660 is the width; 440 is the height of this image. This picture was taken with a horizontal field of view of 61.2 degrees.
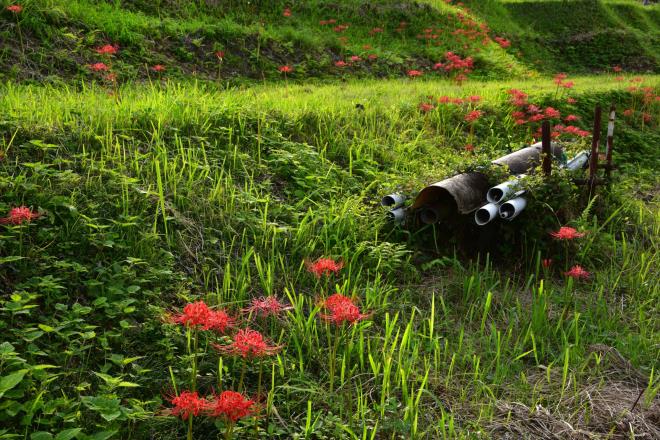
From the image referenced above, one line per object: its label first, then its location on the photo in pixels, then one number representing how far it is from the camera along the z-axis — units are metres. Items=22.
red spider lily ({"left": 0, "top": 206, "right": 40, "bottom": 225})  2.97
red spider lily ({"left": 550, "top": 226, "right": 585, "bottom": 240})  3.73
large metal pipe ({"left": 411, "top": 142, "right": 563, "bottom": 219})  4.55
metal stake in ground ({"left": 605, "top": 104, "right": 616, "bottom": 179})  5.36
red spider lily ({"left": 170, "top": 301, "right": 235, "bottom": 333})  2.10
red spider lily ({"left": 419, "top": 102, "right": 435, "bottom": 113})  7.72
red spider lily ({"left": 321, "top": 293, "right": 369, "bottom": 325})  2.38
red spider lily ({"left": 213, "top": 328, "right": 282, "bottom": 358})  2.12
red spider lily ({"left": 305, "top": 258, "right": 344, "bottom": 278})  2.72
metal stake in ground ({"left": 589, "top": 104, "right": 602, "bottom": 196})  5.22
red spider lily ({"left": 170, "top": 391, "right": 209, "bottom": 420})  2.00
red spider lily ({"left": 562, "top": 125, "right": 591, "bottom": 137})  6.38
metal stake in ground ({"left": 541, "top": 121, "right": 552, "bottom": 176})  4.91
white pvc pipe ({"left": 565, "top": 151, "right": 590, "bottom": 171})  5.85
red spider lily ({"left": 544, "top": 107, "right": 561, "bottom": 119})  7.16
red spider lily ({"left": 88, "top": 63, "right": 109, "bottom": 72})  7.68
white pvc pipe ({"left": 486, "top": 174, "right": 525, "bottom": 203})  4.57
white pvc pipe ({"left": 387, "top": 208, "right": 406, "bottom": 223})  4.70
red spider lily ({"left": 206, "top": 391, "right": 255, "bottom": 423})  1.92
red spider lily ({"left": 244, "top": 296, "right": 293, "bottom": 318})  3.33
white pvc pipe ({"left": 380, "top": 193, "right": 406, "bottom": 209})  4.78
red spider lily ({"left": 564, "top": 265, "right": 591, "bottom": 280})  3.76
